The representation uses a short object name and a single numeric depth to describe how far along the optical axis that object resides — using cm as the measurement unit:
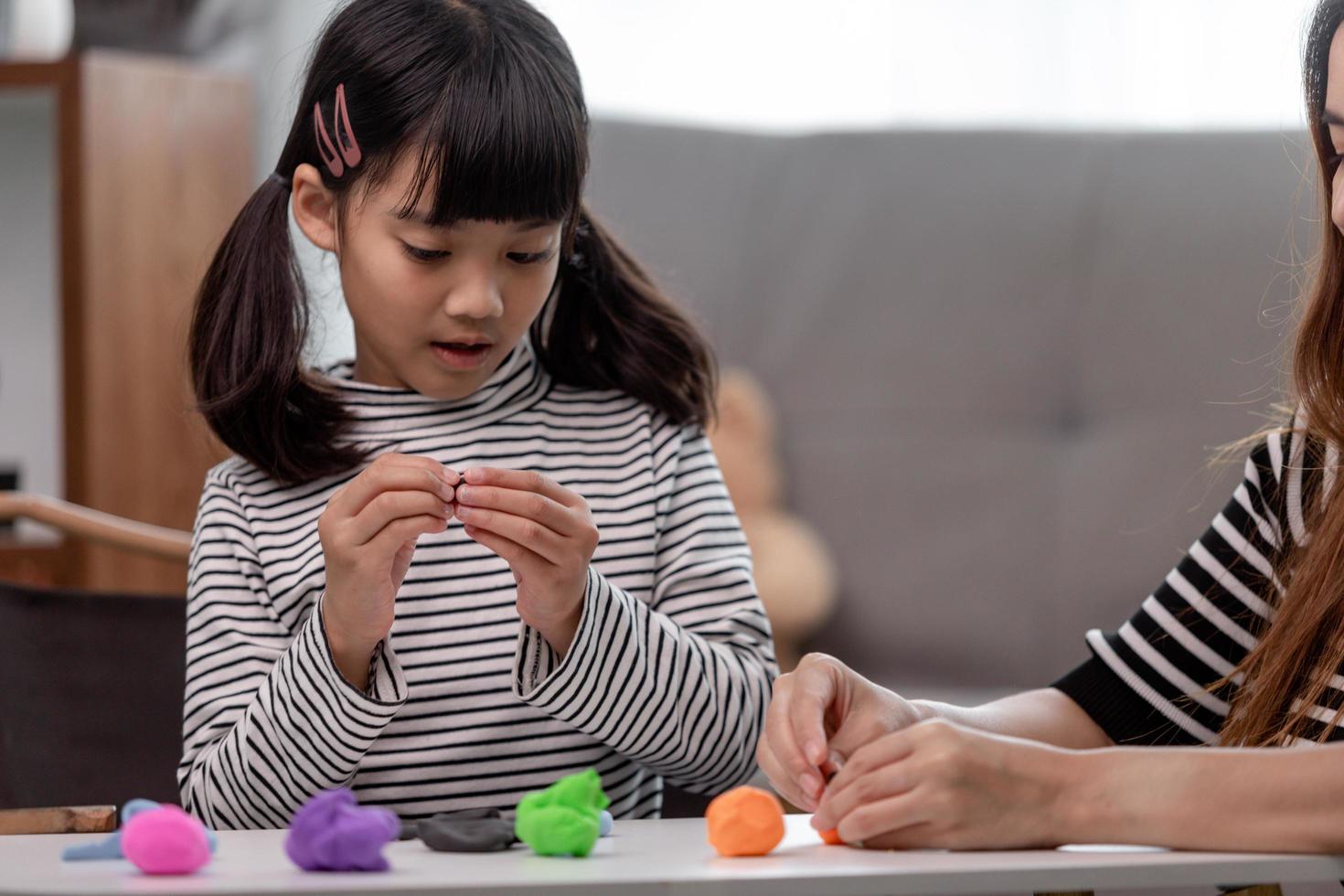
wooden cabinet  307
